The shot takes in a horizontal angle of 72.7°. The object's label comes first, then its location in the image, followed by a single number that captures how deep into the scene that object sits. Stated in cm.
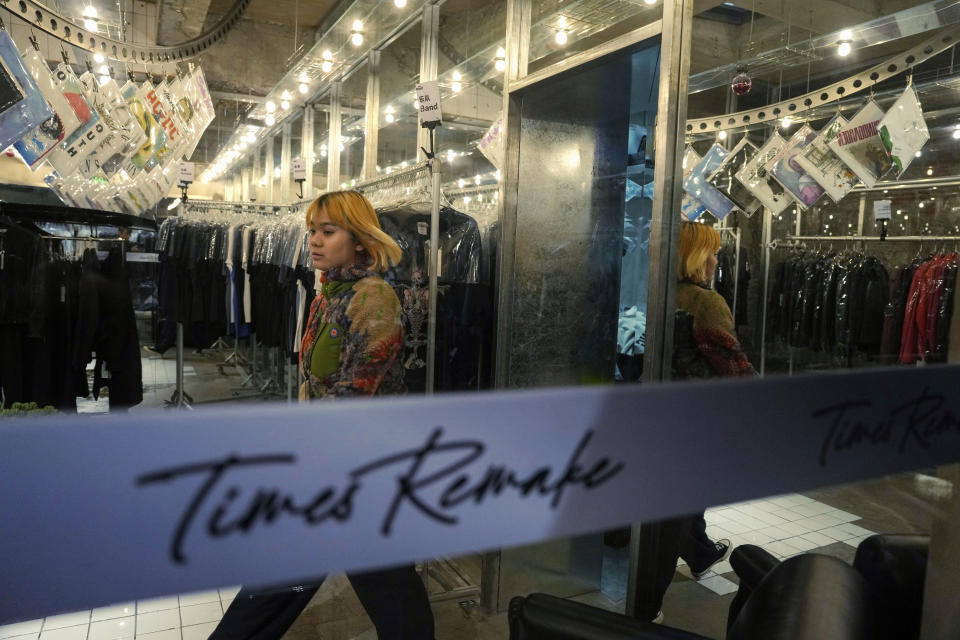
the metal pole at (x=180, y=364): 545
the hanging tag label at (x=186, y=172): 599
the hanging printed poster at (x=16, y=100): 283
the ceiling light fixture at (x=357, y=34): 439
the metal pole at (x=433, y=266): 259
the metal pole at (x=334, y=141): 577
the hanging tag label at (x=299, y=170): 550
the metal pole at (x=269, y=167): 915
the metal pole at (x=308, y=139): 662
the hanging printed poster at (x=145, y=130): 512
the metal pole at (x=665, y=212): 201
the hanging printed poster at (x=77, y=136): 407
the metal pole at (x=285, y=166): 782
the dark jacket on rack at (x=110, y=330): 401
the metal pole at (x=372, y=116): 484
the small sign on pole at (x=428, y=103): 276
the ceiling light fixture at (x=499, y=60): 390
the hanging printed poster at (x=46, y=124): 356
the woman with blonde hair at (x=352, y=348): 192
